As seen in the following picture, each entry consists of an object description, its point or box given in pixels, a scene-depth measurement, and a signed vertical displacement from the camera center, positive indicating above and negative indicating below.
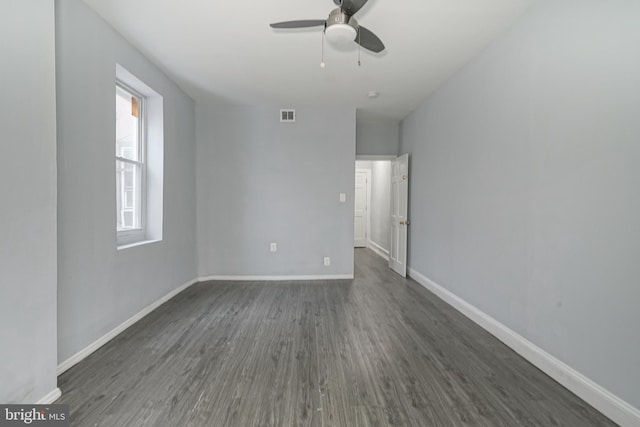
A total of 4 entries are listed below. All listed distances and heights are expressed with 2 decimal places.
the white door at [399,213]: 4.59 -0.10
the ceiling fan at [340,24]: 1.73 +1.23
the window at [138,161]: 2.81 +0.49
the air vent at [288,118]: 4.25 +1.38
